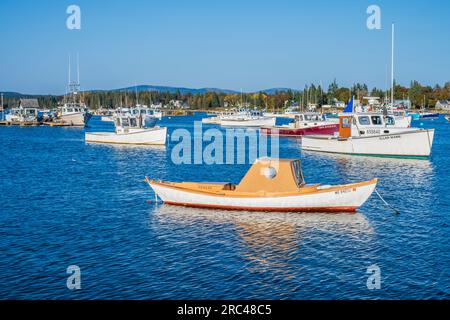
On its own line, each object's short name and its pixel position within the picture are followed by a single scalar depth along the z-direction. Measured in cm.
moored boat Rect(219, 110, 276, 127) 13600
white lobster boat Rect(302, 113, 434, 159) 5528
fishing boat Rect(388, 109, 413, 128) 7540
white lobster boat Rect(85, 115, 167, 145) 7462
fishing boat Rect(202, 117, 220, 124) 16059
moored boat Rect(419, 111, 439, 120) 18444
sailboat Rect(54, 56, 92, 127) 13550
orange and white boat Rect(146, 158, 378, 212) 2823
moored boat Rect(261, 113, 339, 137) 8256
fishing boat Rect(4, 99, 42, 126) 14405
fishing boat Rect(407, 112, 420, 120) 17876
